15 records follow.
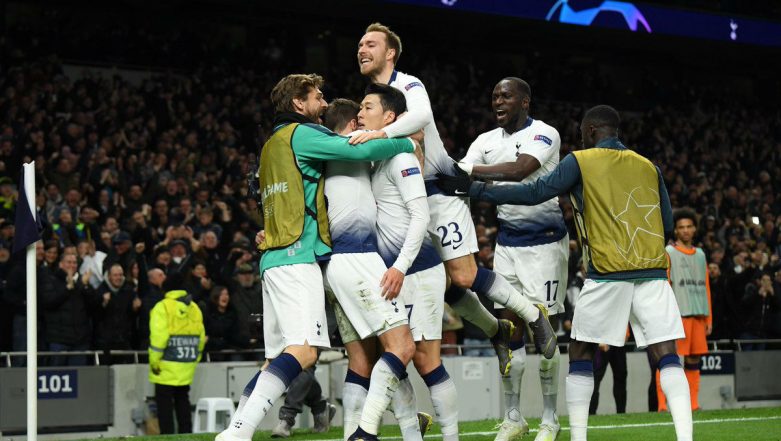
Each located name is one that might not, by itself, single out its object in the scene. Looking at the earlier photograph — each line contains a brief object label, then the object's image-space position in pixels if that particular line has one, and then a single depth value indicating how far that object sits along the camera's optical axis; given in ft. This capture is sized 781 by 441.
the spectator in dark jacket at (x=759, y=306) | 63.57
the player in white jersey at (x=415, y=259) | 24.72
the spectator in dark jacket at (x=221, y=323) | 50.26
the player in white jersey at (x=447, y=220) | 27.22
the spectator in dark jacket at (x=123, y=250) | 50.39
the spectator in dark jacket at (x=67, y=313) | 46.37
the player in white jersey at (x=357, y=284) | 23.97
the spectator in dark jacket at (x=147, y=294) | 48.42
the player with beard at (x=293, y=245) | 23.53
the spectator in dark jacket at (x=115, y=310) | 48.32
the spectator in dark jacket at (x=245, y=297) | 50.70
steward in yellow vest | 46.44
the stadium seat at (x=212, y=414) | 46.91
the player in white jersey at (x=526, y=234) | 29.27
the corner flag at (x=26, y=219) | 24.23
